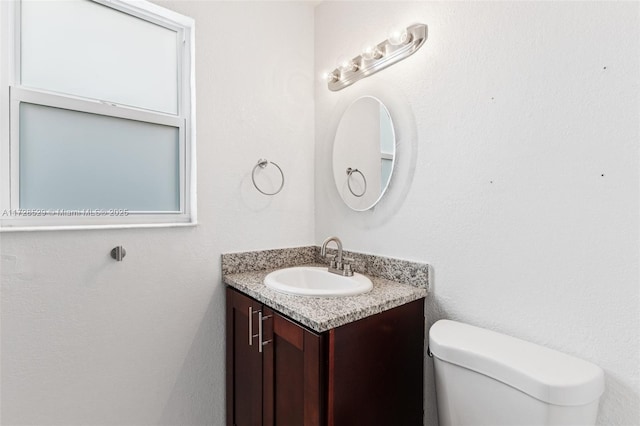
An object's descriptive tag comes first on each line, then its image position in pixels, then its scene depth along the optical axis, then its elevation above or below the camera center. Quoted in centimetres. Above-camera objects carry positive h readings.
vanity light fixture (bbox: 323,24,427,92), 128 +72
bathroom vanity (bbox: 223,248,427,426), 96 -50
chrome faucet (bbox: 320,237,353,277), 142 -24
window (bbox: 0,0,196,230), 118 +43
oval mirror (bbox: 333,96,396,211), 141 +30
